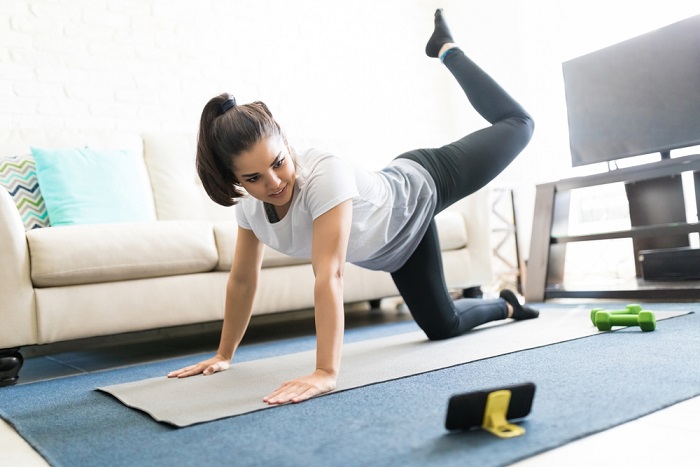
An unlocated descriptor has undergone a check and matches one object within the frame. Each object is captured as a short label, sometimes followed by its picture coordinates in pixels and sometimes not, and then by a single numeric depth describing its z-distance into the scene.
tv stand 2.62
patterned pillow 2.55
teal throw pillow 2.55
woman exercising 1.38
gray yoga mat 1.29
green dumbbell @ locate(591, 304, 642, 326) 2.00
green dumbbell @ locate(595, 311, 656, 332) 1.90
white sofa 1.98
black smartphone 0.94
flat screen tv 2.72
